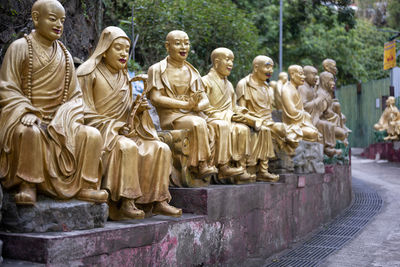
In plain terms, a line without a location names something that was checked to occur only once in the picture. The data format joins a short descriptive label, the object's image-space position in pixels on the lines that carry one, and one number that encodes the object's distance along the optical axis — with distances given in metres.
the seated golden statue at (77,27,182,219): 4.21
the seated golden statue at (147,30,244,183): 5.36
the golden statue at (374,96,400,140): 18.28
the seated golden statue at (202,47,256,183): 6.16
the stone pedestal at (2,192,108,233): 3.49
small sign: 18.67
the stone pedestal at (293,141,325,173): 7.93
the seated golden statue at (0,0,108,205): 3.54
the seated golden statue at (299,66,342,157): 9.64
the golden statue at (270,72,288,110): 8.38
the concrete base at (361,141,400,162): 17.62
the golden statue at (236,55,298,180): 6.80
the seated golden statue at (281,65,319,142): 8.18
